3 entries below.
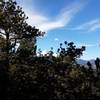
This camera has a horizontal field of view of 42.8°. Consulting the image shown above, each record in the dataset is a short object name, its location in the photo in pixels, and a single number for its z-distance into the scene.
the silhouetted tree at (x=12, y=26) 20.17
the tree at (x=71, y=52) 25.69
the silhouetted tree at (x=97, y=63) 26.14
